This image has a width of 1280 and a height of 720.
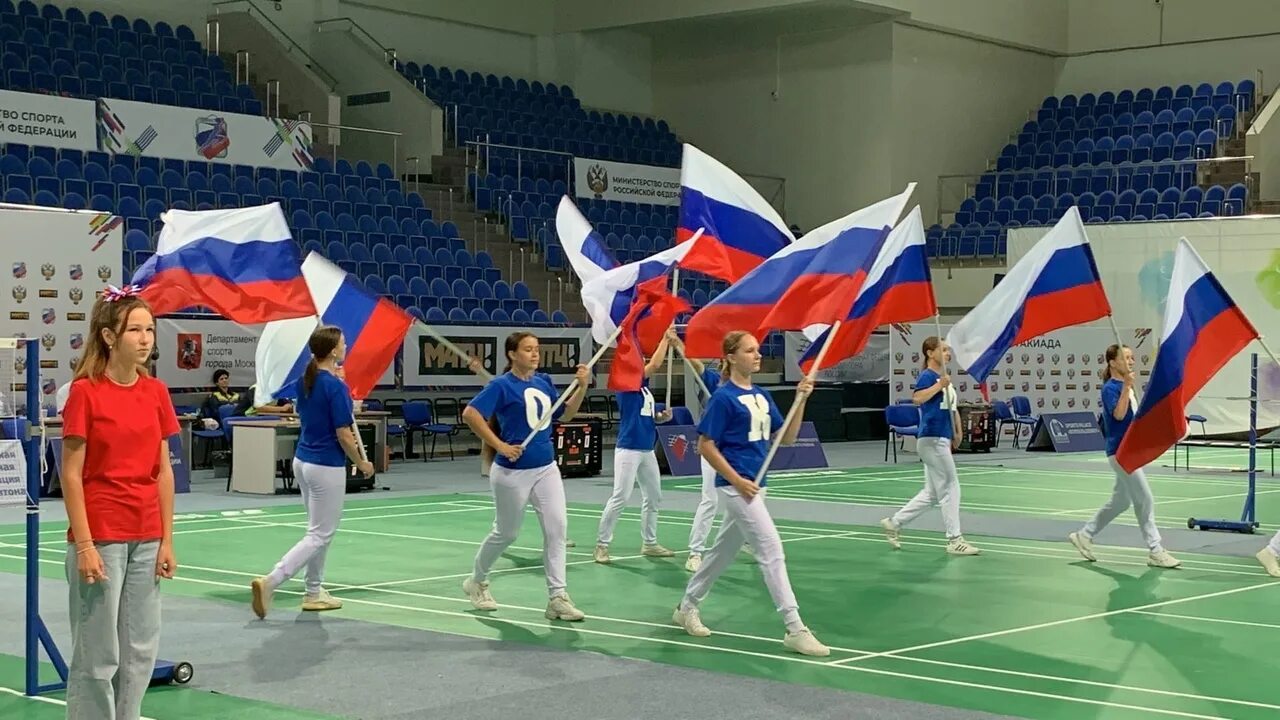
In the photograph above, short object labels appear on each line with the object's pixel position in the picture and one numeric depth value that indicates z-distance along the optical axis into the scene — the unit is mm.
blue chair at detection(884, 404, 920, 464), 29031
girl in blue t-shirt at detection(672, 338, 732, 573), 14172
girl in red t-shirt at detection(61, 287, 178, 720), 6898
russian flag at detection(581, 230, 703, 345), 13500
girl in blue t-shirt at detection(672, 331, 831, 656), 10469
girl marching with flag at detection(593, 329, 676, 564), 15086
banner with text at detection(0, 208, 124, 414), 21219
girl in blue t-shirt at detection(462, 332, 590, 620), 11531
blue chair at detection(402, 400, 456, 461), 28344
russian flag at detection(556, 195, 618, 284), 15383
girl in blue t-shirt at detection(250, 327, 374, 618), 11797
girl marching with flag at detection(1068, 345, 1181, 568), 14703
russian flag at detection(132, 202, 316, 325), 14328
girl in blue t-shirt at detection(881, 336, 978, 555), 15930
